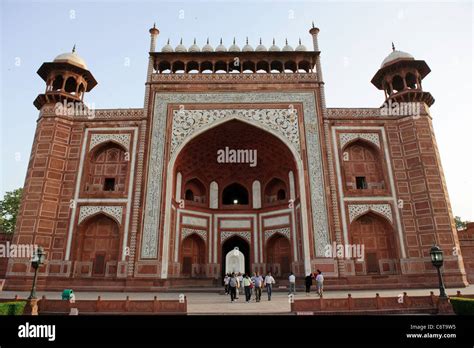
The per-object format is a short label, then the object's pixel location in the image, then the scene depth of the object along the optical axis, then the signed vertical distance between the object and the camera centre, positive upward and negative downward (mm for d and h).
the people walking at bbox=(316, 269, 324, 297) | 11453 -375
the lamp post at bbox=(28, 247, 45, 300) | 8922 +424
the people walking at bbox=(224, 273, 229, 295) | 13041 -606
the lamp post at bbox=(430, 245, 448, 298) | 8789 +309
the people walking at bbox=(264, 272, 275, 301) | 11461 -418
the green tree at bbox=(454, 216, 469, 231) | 43031 +6127
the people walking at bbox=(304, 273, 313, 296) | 13289 -506
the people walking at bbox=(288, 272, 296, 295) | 12609 -651
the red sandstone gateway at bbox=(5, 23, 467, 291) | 14781 +4753
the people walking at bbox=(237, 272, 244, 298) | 13085 -581
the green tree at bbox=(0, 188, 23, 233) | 27609 +5784
